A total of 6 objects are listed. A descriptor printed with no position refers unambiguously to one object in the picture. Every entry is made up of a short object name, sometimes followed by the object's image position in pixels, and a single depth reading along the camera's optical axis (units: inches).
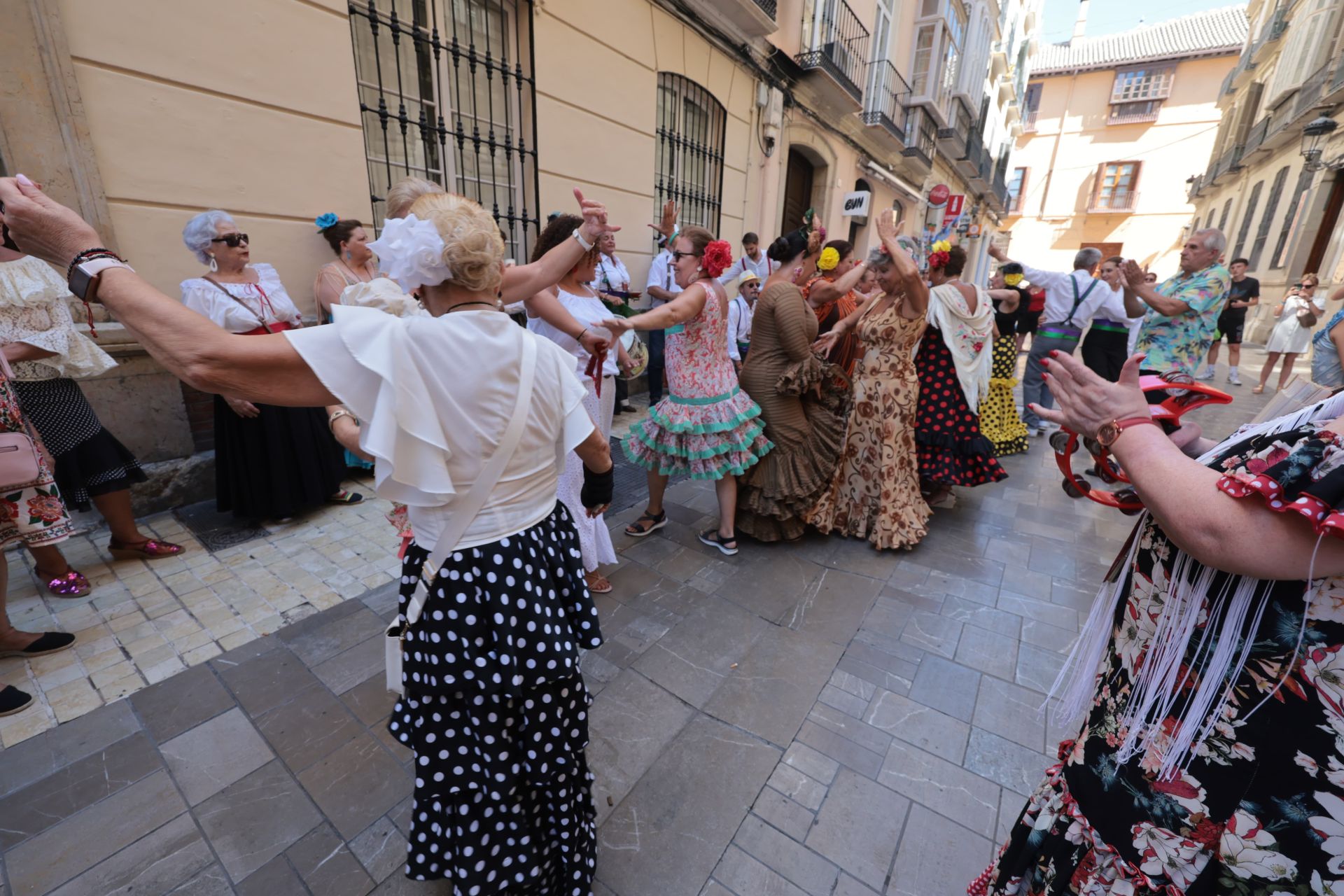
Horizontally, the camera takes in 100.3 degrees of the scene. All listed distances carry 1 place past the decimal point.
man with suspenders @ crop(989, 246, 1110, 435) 210.8
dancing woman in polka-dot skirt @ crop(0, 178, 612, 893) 41.1
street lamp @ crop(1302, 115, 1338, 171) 432.8
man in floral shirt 156.9
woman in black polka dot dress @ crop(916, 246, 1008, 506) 148.1
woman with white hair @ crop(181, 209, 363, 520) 123.6
